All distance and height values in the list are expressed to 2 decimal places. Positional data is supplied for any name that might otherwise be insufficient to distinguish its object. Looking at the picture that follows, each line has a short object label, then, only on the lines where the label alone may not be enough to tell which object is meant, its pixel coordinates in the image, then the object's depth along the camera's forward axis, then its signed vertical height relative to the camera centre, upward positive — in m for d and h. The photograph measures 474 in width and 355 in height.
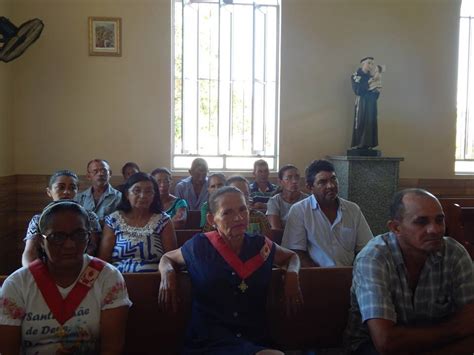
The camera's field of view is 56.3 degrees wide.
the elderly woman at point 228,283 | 1.74 -0.56
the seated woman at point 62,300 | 1.50 -0.54
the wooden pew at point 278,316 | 1.90 -0.75
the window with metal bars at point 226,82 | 5.30 +0.76
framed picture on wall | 4.94 +1.21
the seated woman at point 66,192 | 2.62 -0.32
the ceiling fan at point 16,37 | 3.77 +0.94
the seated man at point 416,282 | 1.60 -0.51
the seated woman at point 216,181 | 3.37 -0.28
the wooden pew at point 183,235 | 2.89 -0.59
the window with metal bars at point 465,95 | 5.63 +0.68
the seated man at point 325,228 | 2.63 -0.49
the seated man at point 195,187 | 4.43 -0.43
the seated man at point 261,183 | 4.41 -0.38
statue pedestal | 4.77 -0.41
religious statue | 4.91 +0.46
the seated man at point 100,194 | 3.77 -0.43
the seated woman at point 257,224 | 2.80 -0.51
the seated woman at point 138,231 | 2.47 -0.49
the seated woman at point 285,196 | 3.51 -0.41
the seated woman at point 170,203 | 3.40 -0.47
